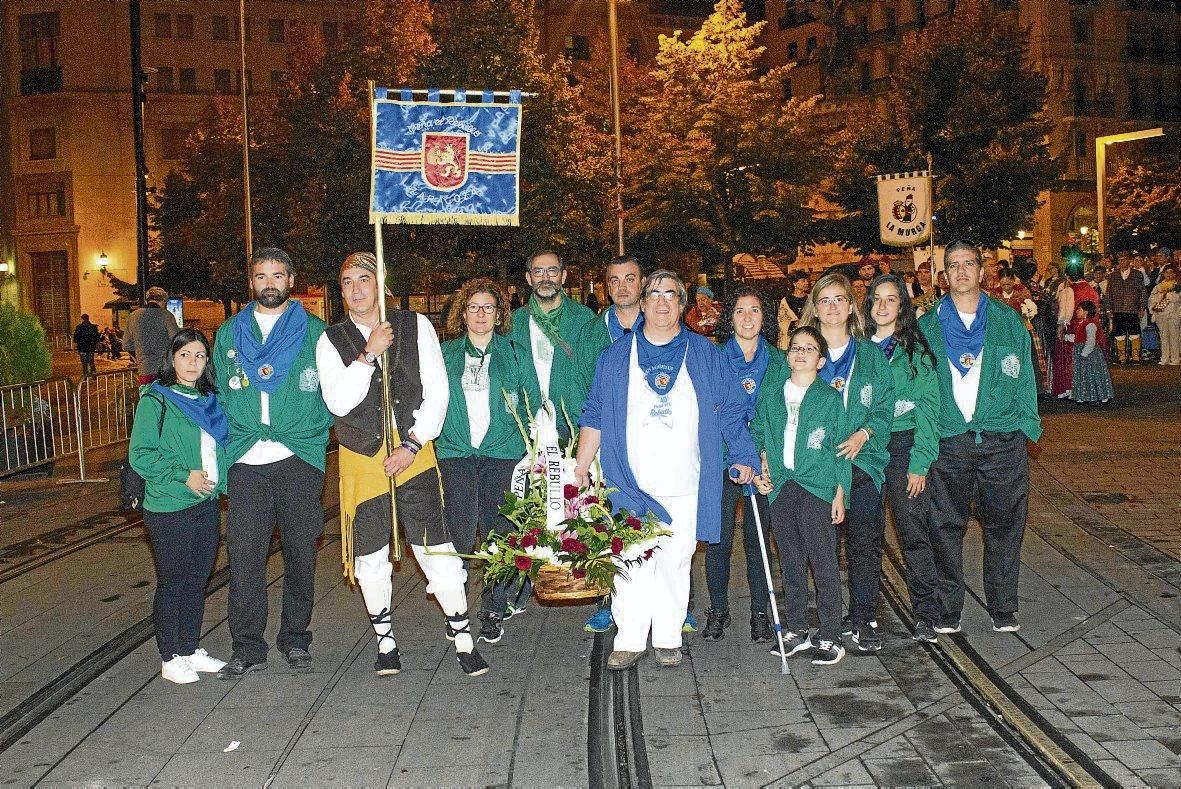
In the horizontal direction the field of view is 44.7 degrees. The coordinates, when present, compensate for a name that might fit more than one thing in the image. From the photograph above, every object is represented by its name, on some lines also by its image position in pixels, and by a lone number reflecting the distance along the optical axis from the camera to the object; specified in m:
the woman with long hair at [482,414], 8.04
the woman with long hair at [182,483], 7.29
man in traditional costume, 7.25
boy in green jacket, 7.39
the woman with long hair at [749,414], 7.81
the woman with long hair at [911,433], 7.64
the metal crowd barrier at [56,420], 15.23
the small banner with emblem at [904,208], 25.88
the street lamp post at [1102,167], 35.45
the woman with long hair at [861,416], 7.51
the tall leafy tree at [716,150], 41.78
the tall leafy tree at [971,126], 42.53
